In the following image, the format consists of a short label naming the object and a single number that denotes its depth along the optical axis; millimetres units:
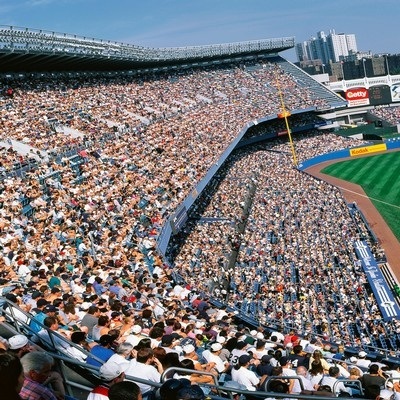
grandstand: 16938
